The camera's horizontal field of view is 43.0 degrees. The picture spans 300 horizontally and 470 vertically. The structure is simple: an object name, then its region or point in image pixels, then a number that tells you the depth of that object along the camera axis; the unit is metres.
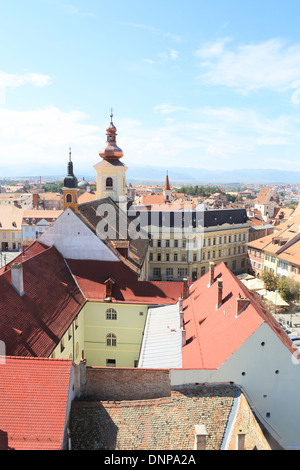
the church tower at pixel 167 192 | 98.76
